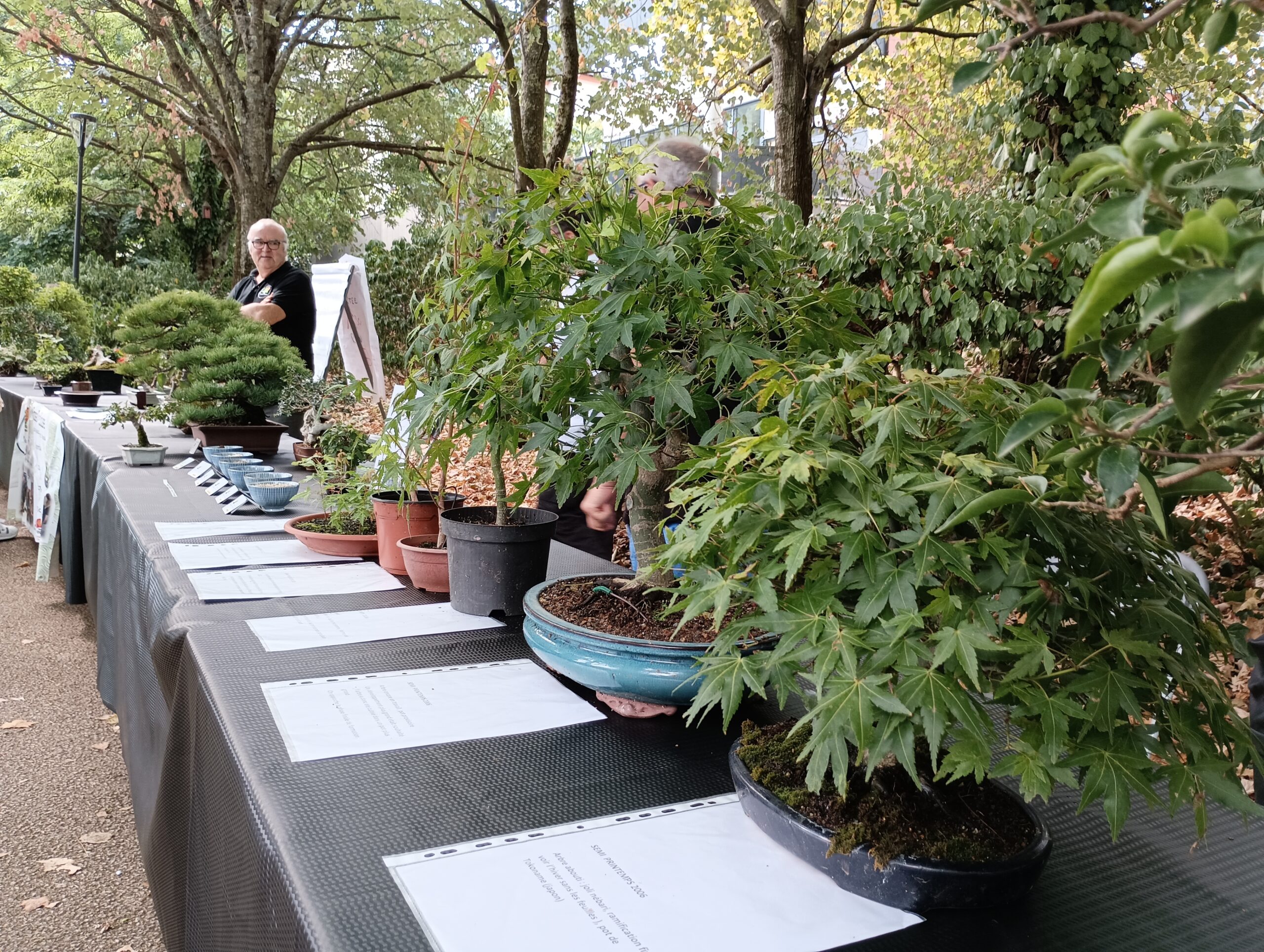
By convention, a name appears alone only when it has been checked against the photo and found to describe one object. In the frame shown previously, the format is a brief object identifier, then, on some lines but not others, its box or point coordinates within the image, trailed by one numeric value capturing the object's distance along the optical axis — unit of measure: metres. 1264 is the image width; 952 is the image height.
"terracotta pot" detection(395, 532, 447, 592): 1.83
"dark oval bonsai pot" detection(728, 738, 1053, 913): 0.80
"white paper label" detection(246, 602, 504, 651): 1.52
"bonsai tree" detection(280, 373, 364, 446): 3.17
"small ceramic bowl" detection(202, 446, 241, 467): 3.07
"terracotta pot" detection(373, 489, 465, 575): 1.96
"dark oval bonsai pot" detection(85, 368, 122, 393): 5.26
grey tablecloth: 0.82
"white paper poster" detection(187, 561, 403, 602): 1.78
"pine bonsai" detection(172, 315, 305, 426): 3.29
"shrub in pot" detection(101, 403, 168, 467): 3.16
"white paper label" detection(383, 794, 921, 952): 0.77
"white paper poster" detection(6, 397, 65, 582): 4.05
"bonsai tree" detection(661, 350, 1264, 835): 0.70
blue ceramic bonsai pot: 1.14
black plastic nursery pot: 1.59
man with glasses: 4.70
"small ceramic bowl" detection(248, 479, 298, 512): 2.54
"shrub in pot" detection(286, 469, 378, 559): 2.15
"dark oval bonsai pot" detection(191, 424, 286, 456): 3.35
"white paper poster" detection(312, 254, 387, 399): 3.94
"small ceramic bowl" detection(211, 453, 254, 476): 2.90
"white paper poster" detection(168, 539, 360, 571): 1.99
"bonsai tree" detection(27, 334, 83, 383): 5.37
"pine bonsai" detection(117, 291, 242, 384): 3.29
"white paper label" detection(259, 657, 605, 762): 1.16
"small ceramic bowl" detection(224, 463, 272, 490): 2.73
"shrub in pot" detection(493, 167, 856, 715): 1.16
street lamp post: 9.59
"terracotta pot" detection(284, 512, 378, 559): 2.14
